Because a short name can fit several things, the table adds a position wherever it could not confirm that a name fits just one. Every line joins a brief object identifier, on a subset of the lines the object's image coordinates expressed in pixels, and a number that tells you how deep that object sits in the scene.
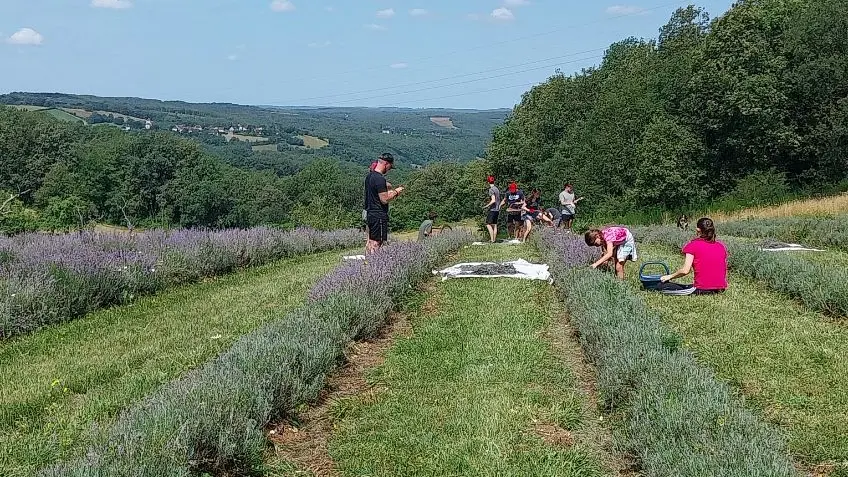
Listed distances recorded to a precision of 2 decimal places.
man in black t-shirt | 10.28
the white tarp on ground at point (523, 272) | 10.69
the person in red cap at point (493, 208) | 17.23
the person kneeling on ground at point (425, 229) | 15.88
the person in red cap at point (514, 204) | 17.80
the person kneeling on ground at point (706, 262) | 8.52
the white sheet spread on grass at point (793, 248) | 12.88
